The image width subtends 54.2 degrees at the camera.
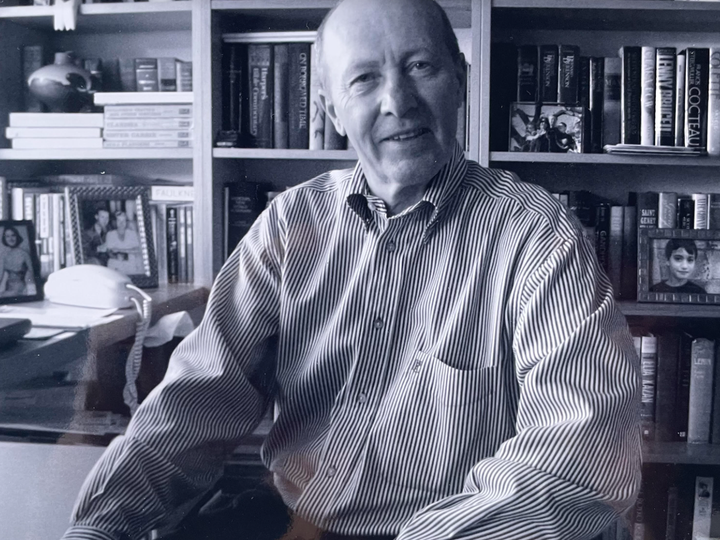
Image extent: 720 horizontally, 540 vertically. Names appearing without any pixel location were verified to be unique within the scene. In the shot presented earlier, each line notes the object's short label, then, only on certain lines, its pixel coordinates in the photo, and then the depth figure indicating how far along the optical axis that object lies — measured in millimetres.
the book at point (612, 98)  1645
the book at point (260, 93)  1706
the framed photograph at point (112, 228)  1767
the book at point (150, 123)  1738
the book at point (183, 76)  1787
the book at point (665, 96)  1600
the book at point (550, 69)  1644
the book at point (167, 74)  1791
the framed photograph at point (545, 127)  1634
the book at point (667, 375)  1685
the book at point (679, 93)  1599
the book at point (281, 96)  1701
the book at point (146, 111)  1736
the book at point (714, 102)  1590
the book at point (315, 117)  1699
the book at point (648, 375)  1683
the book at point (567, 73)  1642
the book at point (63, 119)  1765
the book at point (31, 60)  1848
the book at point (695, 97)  1590
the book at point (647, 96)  1604
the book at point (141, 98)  1732
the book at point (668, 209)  1654
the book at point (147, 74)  1798
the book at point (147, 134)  1739
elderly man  799
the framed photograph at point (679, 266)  1635
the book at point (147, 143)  1737
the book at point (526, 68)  1646
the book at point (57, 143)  1767
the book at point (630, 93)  1611
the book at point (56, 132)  1770
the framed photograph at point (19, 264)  1612
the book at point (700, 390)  1664
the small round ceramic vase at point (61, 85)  1773
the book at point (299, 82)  1699
